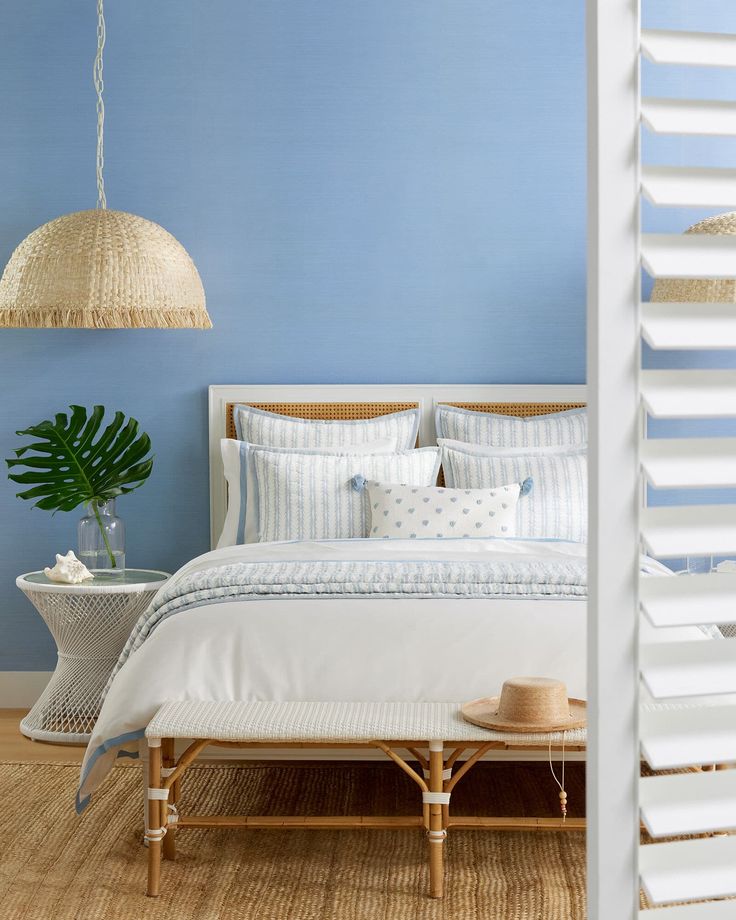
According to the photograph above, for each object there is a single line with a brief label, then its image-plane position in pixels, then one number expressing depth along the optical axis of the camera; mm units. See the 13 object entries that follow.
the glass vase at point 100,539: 3984
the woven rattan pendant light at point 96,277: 3734
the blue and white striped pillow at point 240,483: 4032
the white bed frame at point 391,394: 4352
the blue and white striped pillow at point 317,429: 4180
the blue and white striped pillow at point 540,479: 3850
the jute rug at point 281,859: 2412
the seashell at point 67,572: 3740
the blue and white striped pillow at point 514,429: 4172
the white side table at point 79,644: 3725
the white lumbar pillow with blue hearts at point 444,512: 3703
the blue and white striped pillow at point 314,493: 3922
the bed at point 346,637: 2670
